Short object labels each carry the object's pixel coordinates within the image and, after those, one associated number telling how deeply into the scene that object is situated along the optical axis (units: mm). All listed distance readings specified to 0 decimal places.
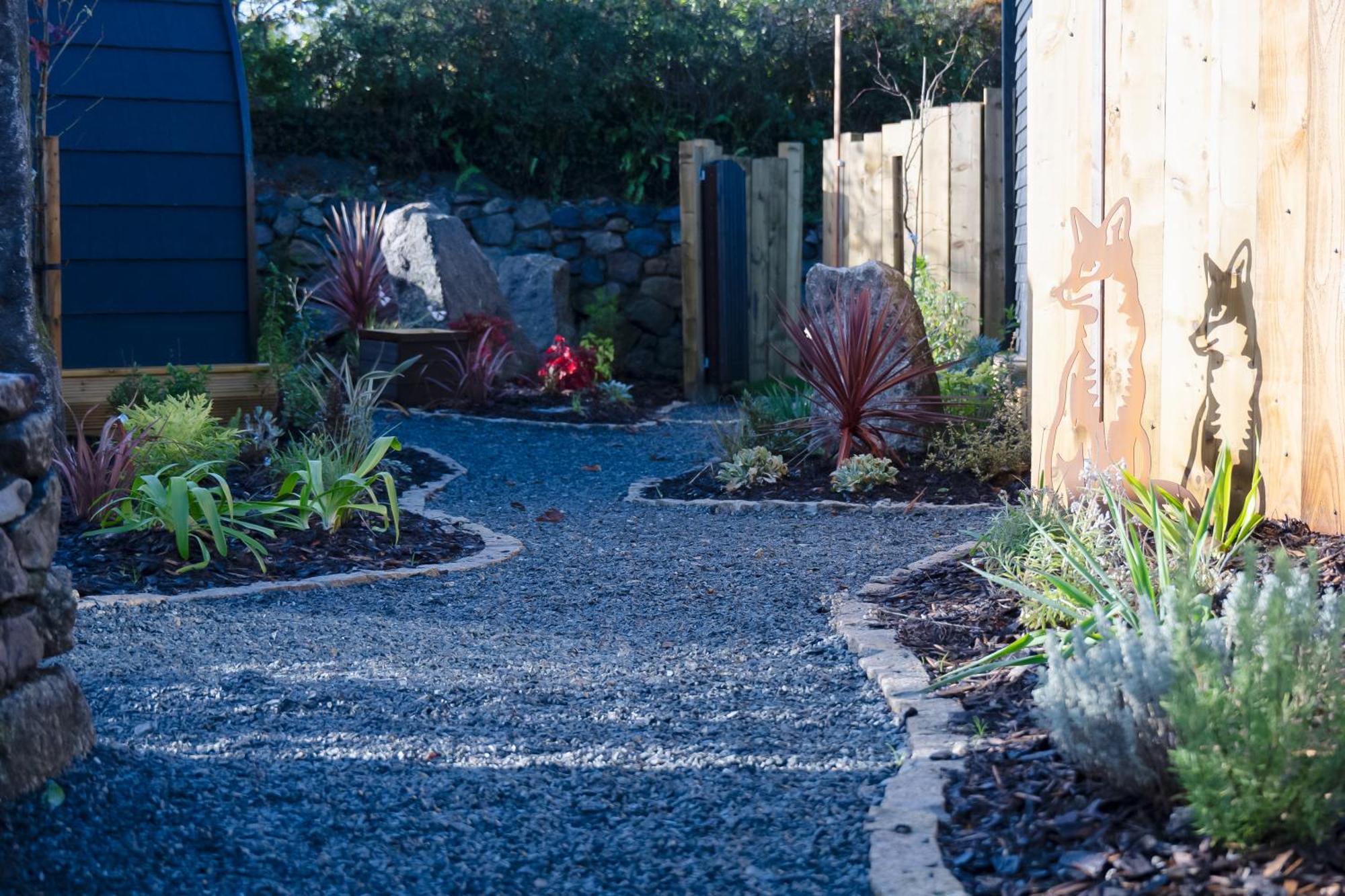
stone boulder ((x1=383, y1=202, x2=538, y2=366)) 9242
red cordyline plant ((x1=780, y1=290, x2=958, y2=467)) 5668
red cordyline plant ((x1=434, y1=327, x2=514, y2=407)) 8664
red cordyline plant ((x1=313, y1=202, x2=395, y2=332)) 9141
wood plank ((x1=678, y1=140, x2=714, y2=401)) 9242
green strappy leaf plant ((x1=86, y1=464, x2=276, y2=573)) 4094
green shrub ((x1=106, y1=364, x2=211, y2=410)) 6461
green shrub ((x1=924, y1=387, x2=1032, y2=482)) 5707
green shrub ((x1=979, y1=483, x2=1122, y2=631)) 3084
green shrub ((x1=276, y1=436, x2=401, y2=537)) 4516
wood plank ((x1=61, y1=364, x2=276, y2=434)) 6473
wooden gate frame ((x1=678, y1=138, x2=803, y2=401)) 9453
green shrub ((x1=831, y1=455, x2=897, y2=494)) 5555
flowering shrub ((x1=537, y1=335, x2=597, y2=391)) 8945
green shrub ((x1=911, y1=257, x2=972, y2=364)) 7441
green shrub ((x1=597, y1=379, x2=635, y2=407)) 8930
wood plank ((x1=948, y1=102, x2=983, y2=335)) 7633
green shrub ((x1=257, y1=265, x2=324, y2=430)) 6988
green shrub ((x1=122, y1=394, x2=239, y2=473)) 4926
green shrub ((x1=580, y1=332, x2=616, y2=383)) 9367
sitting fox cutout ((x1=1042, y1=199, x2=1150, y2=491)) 3842
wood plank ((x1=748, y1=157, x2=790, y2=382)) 9609
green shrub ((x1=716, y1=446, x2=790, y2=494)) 5820
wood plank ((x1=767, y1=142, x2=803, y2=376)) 9492
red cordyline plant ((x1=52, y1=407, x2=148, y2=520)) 4602
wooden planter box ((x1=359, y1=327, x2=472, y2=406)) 8609
